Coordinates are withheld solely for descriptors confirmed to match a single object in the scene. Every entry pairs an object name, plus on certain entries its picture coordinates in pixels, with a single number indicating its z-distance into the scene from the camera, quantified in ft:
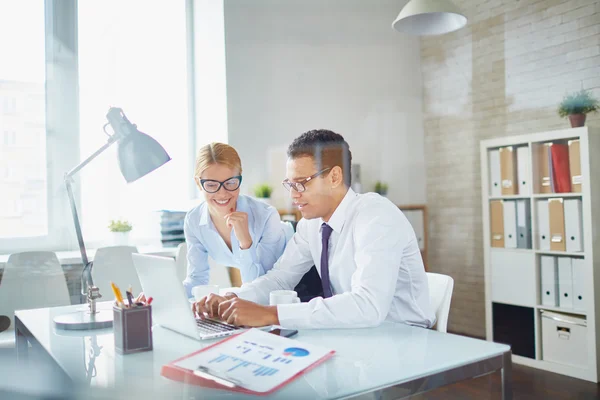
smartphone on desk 3.48
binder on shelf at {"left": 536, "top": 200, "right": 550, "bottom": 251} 8.27
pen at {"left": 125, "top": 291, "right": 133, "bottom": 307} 3.33
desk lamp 4.50
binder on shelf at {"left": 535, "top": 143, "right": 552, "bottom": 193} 8.21
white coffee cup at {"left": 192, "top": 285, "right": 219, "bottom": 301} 4.35
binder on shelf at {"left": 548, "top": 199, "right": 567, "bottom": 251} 8.03
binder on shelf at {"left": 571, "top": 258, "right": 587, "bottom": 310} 7.84
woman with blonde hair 6.06
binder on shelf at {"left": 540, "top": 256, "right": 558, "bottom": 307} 8.24
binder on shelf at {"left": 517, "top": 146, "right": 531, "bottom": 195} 8.53
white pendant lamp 8.66
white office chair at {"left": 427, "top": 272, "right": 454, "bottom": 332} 4.89
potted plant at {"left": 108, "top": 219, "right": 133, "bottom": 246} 6.89
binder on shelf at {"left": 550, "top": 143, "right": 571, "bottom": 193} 8.00
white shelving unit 7.68
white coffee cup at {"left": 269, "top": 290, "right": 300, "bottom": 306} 4.01
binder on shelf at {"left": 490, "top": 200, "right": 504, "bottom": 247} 9.05
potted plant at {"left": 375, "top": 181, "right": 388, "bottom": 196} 8.90
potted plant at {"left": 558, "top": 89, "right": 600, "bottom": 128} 7.68
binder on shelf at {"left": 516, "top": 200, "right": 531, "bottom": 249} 8.66
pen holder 3.22
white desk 2.63
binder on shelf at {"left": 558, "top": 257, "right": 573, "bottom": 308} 8.01
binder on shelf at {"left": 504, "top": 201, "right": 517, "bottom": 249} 8.86
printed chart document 2.54
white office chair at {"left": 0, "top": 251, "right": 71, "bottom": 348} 6.25
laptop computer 3.48
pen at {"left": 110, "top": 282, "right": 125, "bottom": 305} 3.34
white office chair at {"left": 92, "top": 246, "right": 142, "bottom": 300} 6.95
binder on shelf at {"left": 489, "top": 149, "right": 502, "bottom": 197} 9.07
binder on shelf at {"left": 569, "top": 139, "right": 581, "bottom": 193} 7.86
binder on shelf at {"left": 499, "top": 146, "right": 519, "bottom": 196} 8.79
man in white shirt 3.75
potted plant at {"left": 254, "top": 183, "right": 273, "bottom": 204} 8.63
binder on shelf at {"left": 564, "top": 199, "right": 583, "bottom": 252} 7.84
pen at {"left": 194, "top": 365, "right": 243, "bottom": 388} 2.53
